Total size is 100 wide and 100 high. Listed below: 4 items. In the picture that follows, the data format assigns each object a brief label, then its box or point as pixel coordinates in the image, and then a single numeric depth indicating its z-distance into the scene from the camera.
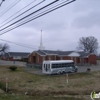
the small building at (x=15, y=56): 54.29
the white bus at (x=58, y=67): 18.86
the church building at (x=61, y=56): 34.76
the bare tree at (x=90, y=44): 61.12
